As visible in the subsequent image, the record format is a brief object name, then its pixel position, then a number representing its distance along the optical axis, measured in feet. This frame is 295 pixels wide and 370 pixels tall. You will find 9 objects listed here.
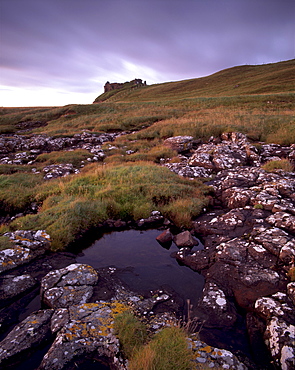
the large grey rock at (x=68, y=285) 17.11
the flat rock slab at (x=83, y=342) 12.59
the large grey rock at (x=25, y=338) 13.00
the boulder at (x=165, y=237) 26.43
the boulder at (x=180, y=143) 59.52
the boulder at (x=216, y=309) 15.80
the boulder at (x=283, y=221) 23.61
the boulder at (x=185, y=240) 25.43
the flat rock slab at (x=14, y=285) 17.81
